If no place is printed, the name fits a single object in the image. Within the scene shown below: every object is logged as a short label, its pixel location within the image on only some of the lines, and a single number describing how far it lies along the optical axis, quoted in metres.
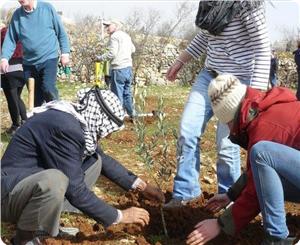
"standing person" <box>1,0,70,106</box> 5.73
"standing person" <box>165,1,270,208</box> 3.46
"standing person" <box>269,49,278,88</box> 13.97
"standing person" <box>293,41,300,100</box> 11.38
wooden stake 5.59
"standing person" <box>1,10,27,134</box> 6.41
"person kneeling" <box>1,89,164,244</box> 2.75
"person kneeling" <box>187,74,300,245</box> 2.63
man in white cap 8.48
